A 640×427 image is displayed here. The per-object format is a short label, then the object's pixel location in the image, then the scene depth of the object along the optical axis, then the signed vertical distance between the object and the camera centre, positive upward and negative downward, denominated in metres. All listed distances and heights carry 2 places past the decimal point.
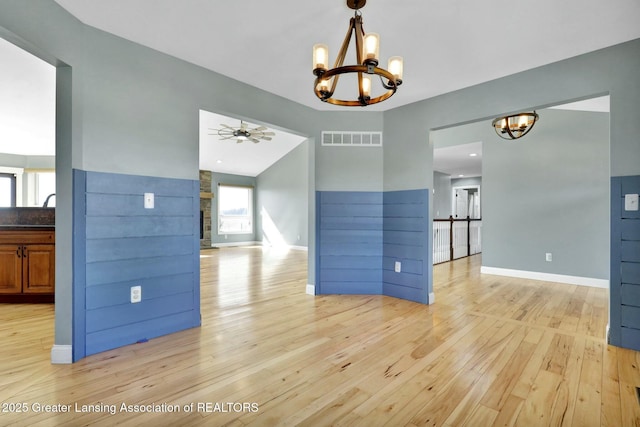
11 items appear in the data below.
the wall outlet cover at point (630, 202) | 2.46 +0.11
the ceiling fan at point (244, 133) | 6.45 +1.84
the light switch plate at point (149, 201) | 2.62 +0.12
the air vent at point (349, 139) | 4.23 +1.07
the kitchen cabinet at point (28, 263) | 3.62 -0.59
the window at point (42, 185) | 7.62 +0.75
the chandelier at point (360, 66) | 1.81 +0.96
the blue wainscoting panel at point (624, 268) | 2.46 -0.45
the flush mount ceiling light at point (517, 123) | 3.96 +1.25
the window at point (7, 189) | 7.28 +0.62
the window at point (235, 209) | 10.98 +0.21
